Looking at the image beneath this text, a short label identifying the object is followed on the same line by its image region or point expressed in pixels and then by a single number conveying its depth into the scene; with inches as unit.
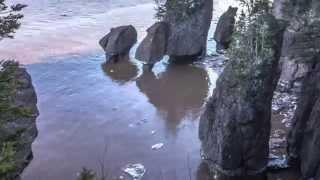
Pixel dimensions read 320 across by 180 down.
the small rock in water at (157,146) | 1072.2
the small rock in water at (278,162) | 931.3
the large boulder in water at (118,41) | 1658.5
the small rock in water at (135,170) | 959.3
